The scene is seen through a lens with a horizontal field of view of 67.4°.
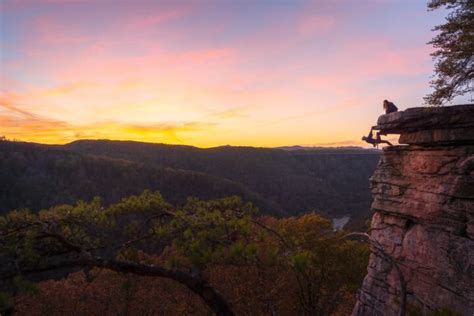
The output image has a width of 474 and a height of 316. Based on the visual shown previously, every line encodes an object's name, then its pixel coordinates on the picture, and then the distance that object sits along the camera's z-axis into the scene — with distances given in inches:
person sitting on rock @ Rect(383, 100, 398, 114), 571.8
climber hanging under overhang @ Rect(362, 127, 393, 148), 584.3
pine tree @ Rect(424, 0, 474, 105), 415.5
